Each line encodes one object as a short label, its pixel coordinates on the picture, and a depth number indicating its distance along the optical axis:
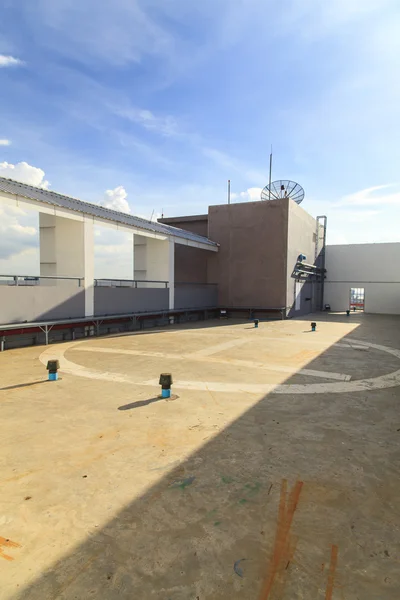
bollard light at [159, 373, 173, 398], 7.10
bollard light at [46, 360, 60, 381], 8.31
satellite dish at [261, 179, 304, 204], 27.05
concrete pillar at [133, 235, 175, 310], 20.81
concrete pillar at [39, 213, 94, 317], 15.38
